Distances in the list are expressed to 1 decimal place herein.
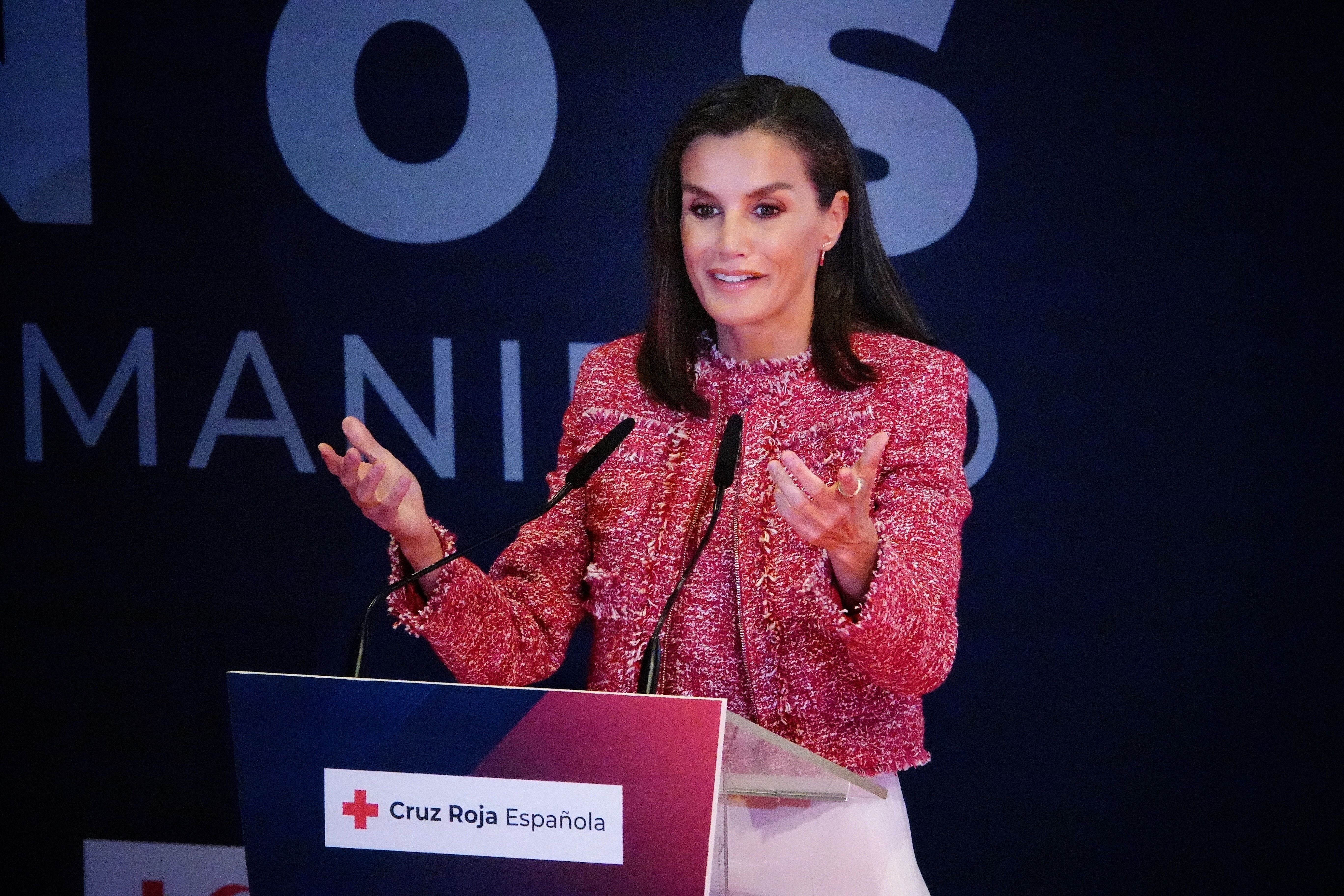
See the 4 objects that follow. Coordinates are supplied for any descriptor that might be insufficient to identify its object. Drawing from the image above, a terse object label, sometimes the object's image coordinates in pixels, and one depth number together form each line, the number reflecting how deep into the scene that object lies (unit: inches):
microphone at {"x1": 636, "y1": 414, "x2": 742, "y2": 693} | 267.4
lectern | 261.4
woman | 275.6
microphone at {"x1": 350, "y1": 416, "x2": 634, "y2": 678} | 270.7
